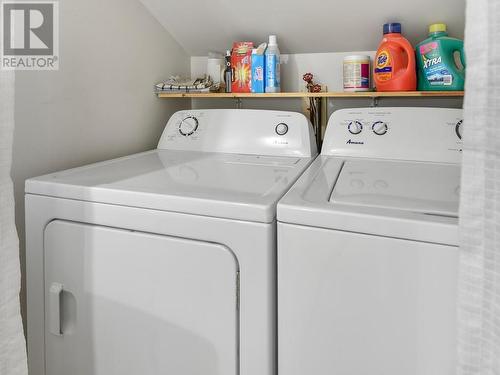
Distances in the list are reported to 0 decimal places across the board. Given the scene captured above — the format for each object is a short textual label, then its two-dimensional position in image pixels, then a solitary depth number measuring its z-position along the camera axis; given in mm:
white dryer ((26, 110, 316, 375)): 1154
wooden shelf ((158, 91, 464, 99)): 1889
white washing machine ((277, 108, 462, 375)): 988
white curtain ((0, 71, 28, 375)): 1104
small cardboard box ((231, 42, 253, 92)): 2236
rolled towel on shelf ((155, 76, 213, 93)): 2242
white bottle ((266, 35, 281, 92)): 2164
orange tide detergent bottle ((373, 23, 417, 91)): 1956
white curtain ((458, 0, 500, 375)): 734
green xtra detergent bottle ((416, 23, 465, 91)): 1867
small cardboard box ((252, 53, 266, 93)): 2174
